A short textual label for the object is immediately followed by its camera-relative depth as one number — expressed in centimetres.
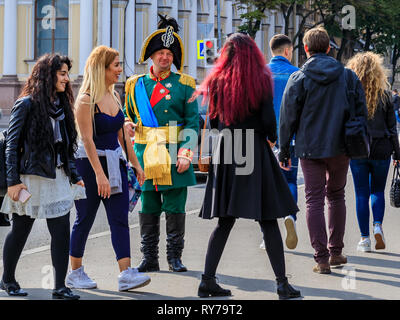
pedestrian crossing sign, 2935
